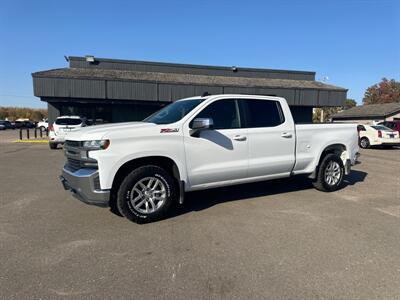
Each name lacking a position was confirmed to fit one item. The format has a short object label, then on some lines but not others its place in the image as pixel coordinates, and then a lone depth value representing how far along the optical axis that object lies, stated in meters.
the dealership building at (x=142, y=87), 23.61
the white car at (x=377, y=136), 18.69
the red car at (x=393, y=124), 22.21
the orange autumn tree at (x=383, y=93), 79.31
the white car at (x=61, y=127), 15.88
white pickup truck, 4.72
